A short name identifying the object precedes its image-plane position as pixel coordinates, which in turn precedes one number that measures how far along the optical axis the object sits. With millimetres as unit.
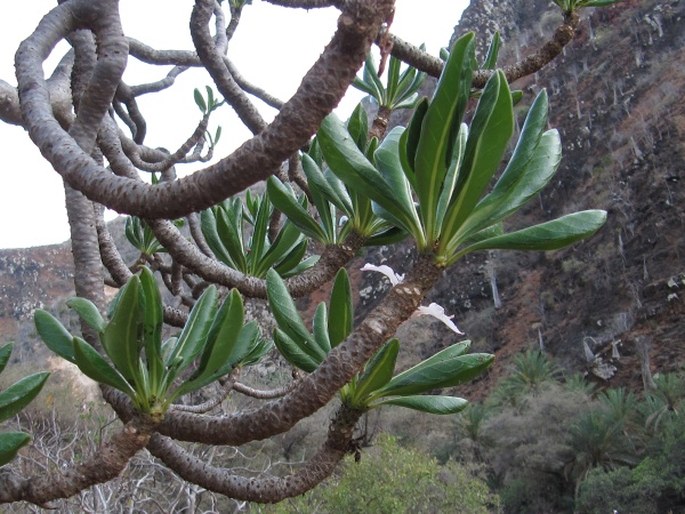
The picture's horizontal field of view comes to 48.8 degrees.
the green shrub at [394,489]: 9746
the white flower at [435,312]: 434
